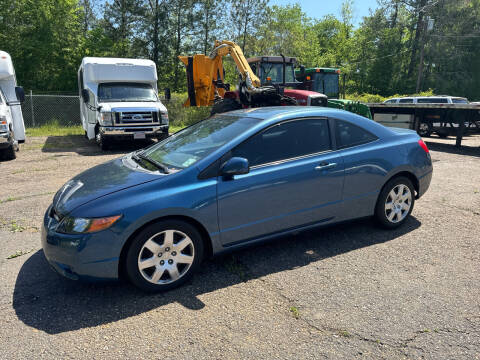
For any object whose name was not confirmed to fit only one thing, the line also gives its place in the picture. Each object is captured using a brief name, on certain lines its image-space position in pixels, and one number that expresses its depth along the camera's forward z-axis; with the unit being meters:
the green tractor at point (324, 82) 14.67
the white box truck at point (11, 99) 10.10
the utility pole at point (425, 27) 25.95
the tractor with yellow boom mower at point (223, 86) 11.88
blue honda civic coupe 2.97
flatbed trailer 11.48
